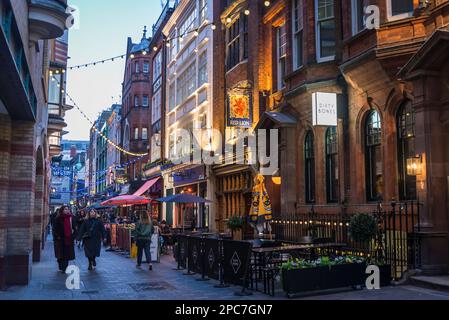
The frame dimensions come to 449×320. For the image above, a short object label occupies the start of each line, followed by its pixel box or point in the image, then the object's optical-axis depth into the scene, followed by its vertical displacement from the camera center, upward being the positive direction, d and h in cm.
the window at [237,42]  2347 +787
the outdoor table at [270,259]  1118 -115
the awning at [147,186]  3886 +187
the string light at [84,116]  2615 +523
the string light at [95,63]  1962 +559
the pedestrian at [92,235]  1594 -73
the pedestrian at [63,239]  1509 -79
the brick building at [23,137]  1042 +183
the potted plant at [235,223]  1831 -44
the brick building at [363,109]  1182 +285
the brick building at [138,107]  5031 +1022
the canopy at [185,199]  2202 +50
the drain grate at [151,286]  1171 -175
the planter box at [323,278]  1030 -139
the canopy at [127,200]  2530 +55
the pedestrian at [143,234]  1580 -70
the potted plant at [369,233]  1134 -53
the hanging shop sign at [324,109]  1520 +293
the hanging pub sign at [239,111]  2119 +406
